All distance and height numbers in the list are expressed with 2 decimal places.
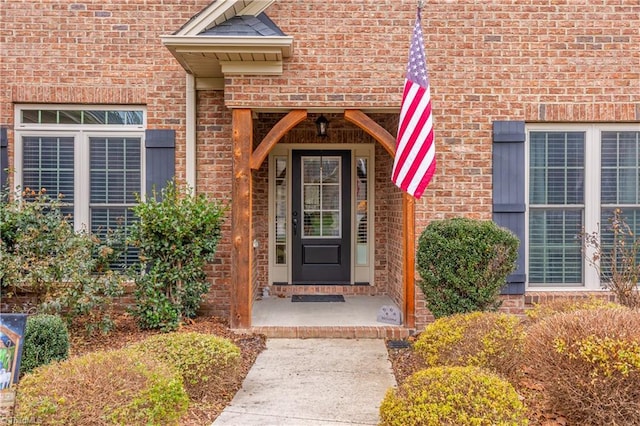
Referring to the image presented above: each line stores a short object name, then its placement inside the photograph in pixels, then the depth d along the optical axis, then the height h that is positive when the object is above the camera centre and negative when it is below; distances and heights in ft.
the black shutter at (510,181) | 19.24 +1.37
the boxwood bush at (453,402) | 8.79 -3.47
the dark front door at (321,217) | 25.13 -0.08
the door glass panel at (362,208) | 25.20 +0.38
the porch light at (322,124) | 22.92 +4.30
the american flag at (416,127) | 15.92 +2.89
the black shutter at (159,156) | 20.36 +2.47
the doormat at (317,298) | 23.41 -4.04
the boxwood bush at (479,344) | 12.04 -3.26
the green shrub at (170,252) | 18.12 -1.38
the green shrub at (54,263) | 16.90 -1.70
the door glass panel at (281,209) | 25.18 +0.33
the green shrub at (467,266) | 15.89 -1.65
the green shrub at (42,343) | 13.65 -3.64
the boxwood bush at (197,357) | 12.09 -3.59
